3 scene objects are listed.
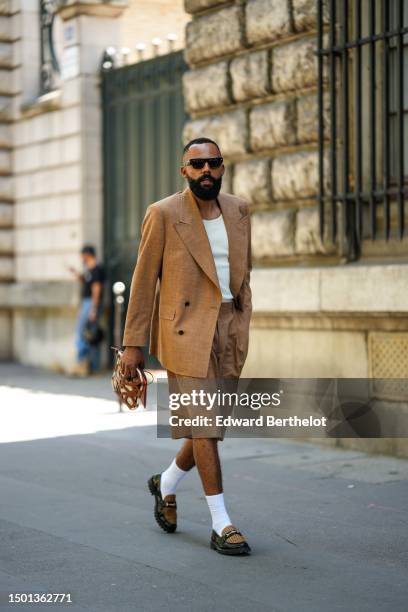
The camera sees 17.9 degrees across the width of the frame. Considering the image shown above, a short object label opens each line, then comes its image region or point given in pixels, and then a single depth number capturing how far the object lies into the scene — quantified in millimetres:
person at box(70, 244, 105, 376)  15828
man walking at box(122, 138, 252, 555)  6234
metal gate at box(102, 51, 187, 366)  15172
